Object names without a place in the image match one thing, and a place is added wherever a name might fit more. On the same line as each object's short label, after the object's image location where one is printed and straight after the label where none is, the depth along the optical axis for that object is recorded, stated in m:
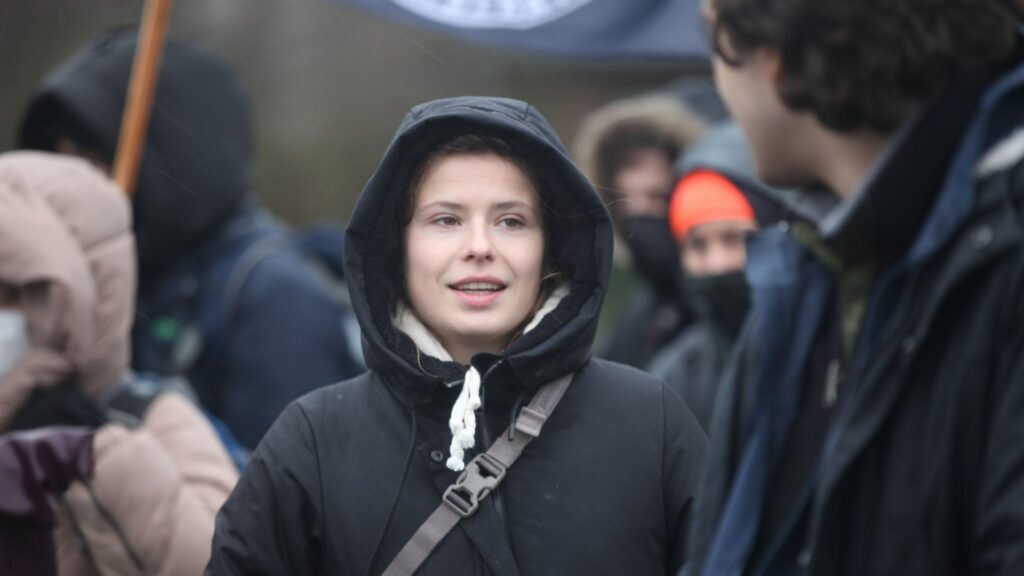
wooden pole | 8.48
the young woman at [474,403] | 4.89
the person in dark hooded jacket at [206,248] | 8.02
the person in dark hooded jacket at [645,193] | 12.11
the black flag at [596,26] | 9.49
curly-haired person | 3.80
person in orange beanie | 10.28
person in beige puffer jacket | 5.95
